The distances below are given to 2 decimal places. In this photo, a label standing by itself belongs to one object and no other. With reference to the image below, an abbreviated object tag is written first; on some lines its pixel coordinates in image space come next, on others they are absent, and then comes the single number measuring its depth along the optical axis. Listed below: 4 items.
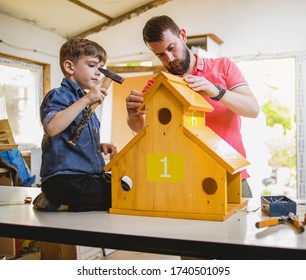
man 1.61
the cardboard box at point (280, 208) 1.20
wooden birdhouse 1.16
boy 1.26
